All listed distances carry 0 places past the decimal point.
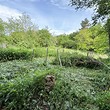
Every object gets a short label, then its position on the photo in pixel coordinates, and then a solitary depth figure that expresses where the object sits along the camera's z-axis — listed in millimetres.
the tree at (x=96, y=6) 5306
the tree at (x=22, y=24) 10730
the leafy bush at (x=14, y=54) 6912
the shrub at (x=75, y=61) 5408
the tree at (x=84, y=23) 21269
